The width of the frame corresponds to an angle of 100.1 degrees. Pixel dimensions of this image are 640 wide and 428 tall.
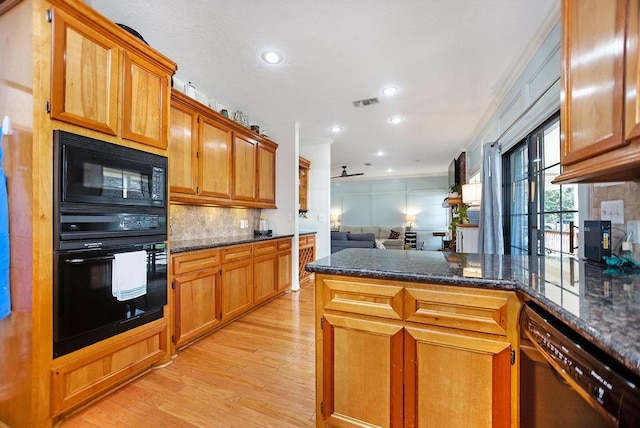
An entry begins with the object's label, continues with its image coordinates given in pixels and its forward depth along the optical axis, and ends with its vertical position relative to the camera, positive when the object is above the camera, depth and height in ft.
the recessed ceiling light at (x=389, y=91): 9.64 +4.53
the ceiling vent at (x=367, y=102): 10.63 +4.54
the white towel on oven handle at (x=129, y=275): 5.51 -1.28
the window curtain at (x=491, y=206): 10.11 +0.32
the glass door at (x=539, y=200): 6.76 +0.39
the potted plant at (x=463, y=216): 14.99 -0.12
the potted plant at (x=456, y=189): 18.47 +1.78
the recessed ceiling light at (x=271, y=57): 7.51 +4.52
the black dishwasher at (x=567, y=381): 1.90 -1.44
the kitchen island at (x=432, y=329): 3.52 -1.68
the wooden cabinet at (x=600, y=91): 2.81 +1.48
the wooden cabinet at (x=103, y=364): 4.74 -3.04
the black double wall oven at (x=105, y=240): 4.74 -0.51
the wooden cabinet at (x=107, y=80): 4.69 +2.74
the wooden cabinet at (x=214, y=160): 8.30 +2.04
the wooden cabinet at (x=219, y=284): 7.39 -2.34
